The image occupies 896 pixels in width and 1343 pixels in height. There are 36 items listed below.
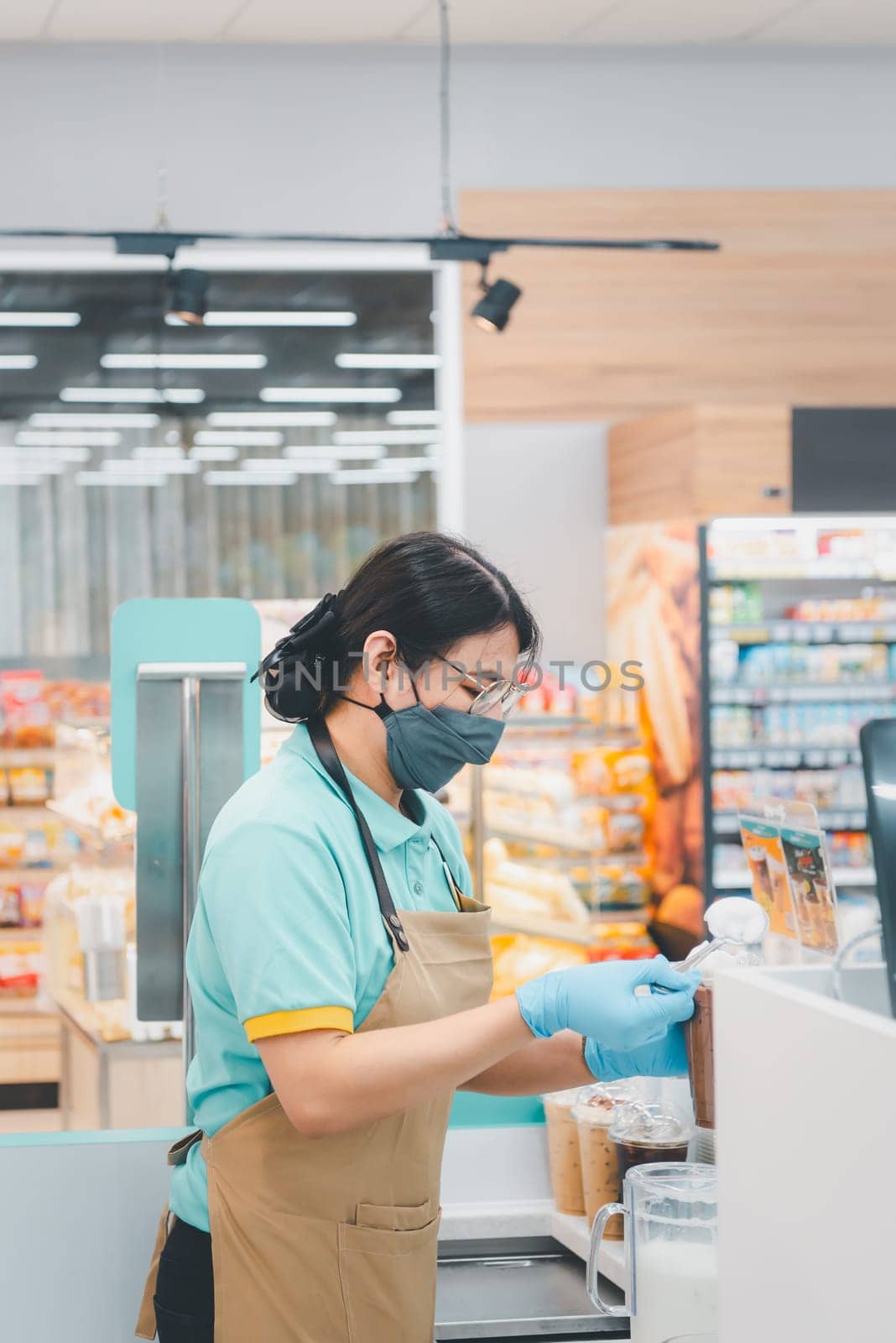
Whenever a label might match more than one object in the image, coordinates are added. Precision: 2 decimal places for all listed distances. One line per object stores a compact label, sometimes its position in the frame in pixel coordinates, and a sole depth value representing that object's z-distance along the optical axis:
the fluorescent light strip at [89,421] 6.11
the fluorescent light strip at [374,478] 6.25
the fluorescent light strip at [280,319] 6.20
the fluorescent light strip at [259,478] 6.22
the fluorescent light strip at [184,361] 6.15
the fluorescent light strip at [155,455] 6.18
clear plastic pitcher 1.62
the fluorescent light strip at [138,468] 6.15
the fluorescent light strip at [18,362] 6.11
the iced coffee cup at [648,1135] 2.04
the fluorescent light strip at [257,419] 6.22
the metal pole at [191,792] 2.20
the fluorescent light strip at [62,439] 6.10
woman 1.48
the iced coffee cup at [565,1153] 2.30
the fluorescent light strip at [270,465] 6.23
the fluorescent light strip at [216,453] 6.21
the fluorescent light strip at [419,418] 6.29
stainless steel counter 1.95
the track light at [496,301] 5.50
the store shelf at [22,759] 5.31
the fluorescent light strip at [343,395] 6.25
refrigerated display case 5.77
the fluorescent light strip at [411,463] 6.27
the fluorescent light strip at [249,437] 6.22
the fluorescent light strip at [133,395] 6.13
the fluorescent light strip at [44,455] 6.09
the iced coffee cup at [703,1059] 1.54
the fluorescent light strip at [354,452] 6.25
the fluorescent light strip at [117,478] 6.12
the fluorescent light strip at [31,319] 6.11
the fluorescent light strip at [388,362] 6.26
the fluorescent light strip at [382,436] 6.26
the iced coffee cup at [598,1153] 2.19
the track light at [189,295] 5.38
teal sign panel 2.23
